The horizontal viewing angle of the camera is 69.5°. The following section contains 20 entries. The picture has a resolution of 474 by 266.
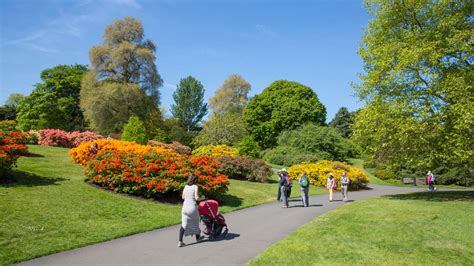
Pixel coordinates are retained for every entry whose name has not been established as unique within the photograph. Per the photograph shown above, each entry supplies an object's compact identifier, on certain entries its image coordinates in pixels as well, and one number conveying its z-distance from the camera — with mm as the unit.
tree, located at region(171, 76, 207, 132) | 68625
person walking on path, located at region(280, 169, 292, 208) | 16438
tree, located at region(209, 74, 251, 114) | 74688
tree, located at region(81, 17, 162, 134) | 44219
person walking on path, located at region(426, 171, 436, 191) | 30484
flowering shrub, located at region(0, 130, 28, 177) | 12686
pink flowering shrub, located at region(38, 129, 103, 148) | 29422
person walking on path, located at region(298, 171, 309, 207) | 16859
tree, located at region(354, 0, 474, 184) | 17022
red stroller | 9438
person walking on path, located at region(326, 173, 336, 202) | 19845
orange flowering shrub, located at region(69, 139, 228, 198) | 14555
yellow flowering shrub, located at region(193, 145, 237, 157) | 33066
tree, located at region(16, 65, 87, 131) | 45688
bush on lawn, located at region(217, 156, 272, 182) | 25516
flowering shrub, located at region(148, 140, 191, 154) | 34109
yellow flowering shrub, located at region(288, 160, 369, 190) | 29048
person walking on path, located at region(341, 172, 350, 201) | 20547
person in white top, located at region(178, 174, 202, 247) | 8766
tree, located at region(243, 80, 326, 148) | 56312
